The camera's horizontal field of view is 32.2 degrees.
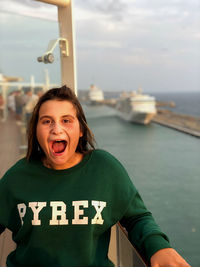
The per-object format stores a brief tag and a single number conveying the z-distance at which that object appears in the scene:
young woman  0.92
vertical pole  1.84
